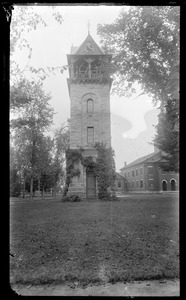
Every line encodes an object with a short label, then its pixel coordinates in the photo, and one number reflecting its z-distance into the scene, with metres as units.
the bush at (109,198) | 25.73
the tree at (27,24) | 5.14
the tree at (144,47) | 17.23
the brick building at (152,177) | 57.25
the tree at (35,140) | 30.06
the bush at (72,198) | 25.20
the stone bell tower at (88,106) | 27.72
